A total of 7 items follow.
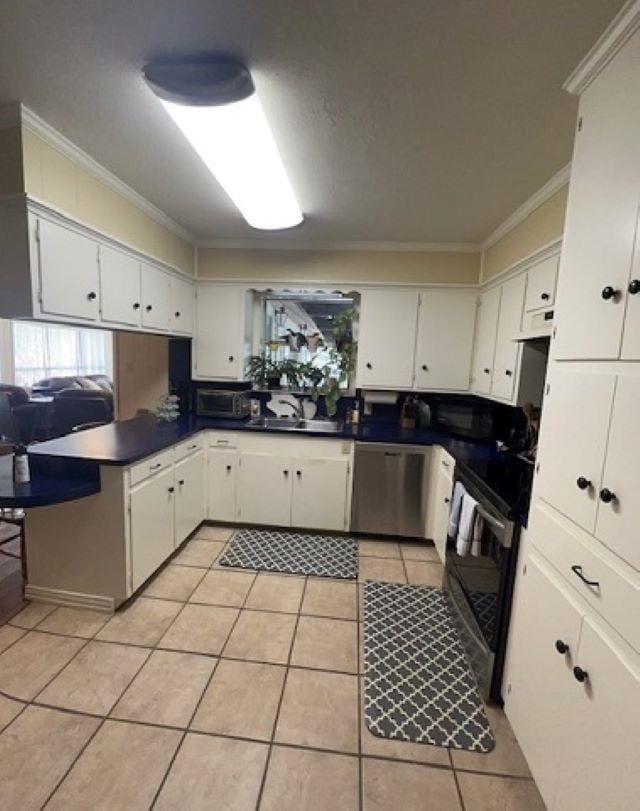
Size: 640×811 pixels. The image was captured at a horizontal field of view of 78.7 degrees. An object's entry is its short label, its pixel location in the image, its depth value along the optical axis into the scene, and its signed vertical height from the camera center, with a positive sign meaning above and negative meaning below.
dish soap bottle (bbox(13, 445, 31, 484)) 2.01 -0.63
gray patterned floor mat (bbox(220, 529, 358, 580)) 2.76 -1.47
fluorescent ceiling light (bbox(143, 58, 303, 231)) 1.35 +0.91
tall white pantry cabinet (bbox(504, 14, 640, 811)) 0.99 -0.35
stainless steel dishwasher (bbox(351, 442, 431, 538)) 3.04 -1.00
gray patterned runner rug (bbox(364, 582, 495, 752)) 1.60 -1.48
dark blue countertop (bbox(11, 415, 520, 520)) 1.94 -0.59
